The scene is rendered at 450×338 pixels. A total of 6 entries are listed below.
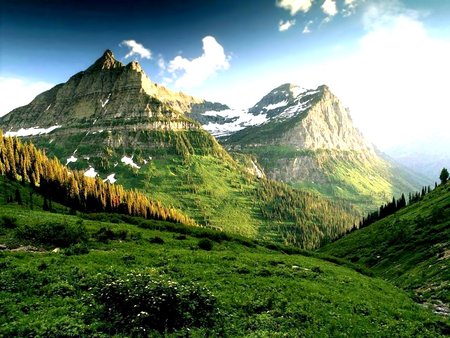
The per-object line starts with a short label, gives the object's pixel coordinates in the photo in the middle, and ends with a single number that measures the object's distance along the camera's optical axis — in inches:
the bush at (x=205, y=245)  1957.2
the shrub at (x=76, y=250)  1368.1
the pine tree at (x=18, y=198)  4184.1
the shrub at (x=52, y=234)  1571.1
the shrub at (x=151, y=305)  795.4
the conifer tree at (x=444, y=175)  5735.7
